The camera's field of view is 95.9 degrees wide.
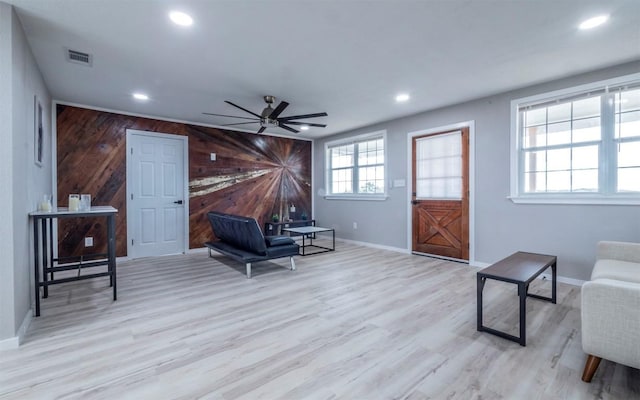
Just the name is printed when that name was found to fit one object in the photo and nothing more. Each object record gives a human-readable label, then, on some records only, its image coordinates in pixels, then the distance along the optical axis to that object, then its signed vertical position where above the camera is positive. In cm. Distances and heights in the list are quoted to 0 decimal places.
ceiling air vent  285 +141
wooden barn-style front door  451 +4
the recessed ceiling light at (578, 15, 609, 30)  231 +143
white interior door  491 +4
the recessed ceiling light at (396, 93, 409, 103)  415 +146
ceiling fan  393 +110
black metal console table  255 -51
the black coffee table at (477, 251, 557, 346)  211 -62
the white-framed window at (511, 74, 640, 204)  315 +62
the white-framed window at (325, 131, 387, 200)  587 +65
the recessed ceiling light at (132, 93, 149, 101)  402 +142
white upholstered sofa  154 -71
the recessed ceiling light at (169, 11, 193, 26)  223 +141
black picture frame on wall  295 +68
